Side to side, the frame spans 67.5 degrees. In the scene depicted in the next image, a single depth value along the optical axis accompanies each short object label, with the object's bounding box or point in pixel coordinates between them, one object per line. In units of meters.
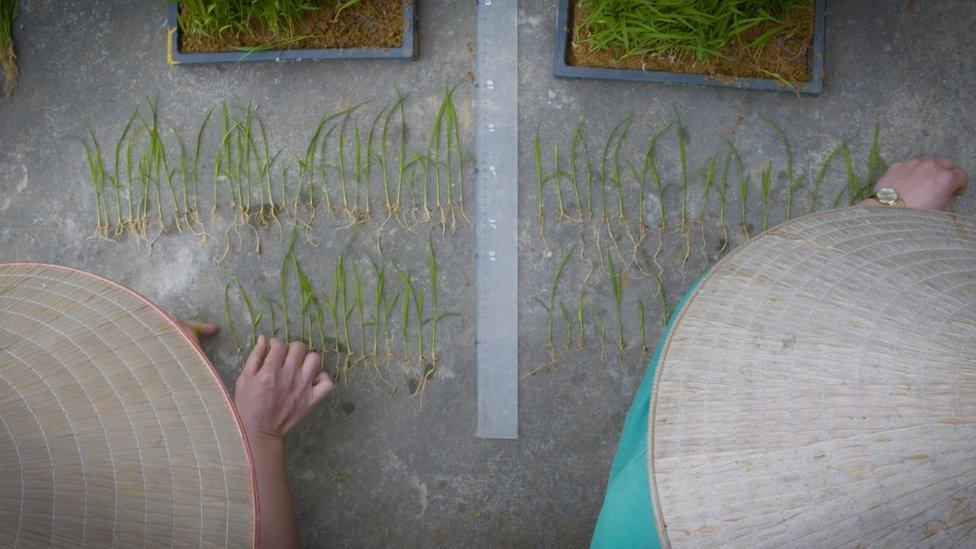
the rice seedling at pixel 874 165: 1.73
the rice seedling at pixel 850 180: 1.73
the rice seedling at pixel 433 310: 1.77
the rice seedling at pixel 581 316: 1.76
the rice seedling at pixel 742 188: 1.74
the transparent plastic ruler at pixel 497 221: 1.76
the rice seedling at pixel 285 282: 1.77
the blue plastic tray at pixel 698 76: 1.69
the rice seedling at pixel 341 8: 1.66
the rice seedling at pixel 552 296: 1.76
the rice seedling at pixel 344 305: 1.77
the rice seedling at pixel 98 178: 1.81
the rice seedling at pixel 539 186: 1.75
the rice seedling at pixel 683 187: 1.74
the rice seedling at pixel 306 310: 1.77
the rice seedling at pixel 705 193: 1.74
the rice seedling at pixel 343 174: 1.78
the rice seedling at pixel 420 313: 1.77
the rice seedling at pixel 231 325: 1.79
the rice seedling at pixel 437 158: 1.76
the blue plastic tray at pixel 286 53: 1.71
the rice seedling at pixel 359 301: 1.77
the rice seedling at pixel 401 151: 1.77
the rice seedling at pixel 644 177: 1.75
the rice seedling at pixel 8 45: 1.80
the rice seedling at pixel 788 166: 1.74
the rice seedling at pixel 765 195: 1.74
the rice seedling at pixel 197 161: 1.79
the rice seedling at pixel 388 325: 1.77
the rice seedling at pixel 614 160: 1.75
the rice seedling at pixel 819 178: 1.74
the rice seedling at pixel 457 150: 1.76
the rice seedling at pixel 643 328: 1.75
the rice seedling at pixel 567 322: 1.76
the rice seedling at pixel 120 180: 1.80
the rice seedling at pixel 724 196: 1.74
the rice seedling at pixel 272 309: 1.78
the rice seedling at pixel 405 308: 1.77
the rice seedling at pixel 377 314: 1.77
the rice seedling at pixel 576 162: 1.75
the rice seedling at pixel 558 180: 1.76
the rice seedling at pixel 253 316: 1.78
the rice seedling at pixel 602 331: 1.75
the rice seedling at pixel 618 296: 1.75
